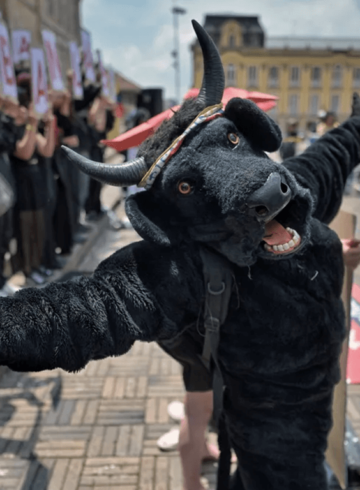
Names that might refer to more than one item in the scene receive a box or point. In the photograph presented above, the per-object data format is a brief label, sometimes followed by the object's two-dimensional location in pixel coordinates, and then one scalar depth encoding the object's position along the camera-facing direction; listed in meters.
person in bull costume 1.28
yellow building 47.28
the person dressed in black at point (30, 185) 4.72
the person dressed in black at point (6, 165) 4.25
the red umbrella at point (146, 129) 1.84
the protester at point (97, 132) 7.61
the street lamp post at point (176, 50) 29.53
